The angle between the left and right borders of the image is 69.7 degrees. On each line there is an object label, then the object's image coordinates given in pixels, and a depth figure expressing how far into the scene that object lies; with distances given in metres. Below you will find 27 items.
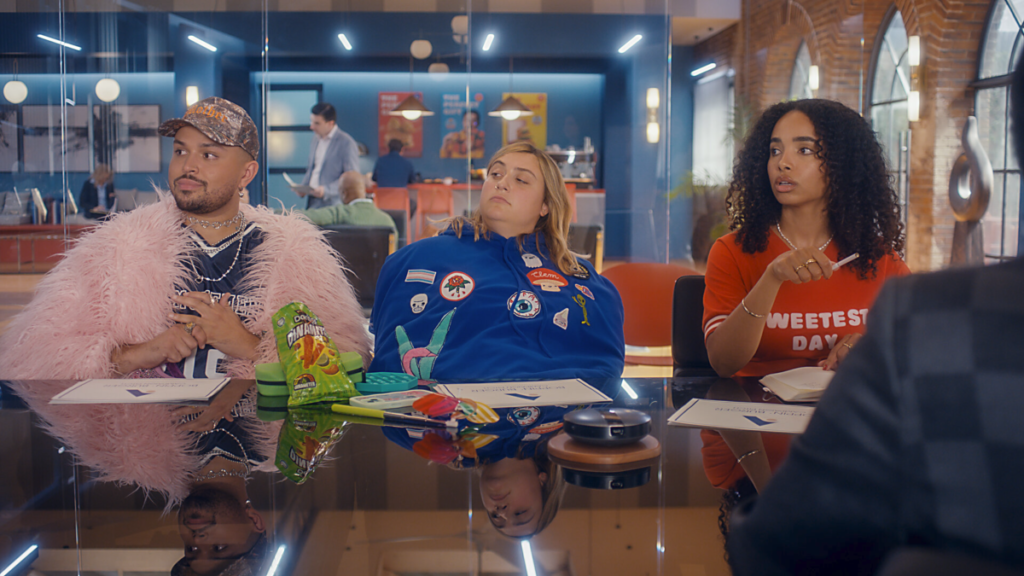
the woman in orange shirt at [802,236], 1.77
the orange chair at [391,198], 6.63
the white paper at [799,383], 1.26
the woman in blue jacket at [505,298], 1.75
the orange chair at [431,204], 6.73
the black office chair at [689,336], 1.97
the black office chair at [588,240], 6.61
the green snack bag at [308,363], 1.24
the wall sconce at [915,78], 6.09
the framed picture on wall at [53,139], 5.38
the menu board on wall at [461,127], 6.31
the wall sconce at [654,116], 6.75
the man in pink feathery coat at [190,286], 1.69
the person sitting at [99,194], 5.62
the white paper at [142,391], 1.27
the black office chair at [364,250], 4.97
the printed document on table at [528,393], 1.24
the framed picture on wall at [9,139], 5.30
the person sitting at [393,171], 6.59
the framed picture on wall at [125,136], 5.65
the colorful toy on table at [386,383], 1.31
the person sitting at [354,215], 5.22
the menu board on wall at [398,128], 6.24
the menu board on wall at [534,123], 6.21
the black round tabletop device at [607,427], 0.94
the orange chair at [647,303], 2.93
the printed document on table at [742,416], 1.07
